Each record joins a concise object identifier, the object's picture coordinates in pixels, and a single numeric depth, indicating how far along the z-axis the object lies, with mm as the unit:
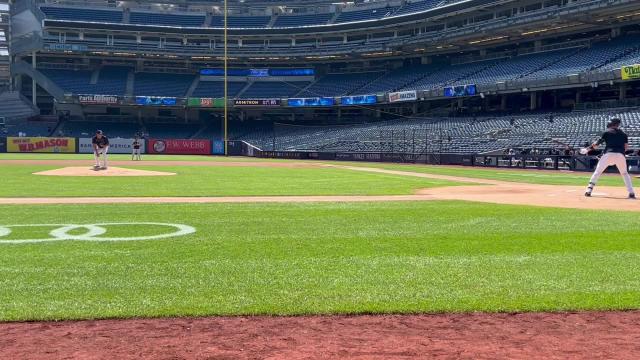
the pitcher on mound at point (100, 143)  25828
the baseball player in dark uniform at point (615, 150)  13766
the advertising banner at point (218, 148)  64375
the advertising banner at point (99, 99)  66500
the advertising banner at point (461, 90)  52500
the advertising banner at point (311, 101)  66350
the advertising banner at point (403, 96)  58688
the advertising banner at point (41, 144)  59719
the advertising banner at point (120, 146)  62691
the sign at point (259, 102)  68750
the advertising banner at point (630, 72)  39219
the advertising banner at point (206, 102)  68062
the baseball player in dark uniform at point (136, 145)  41688
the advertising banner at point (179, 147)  64438
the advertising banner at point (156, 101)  67938
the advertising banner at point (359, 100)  62381
